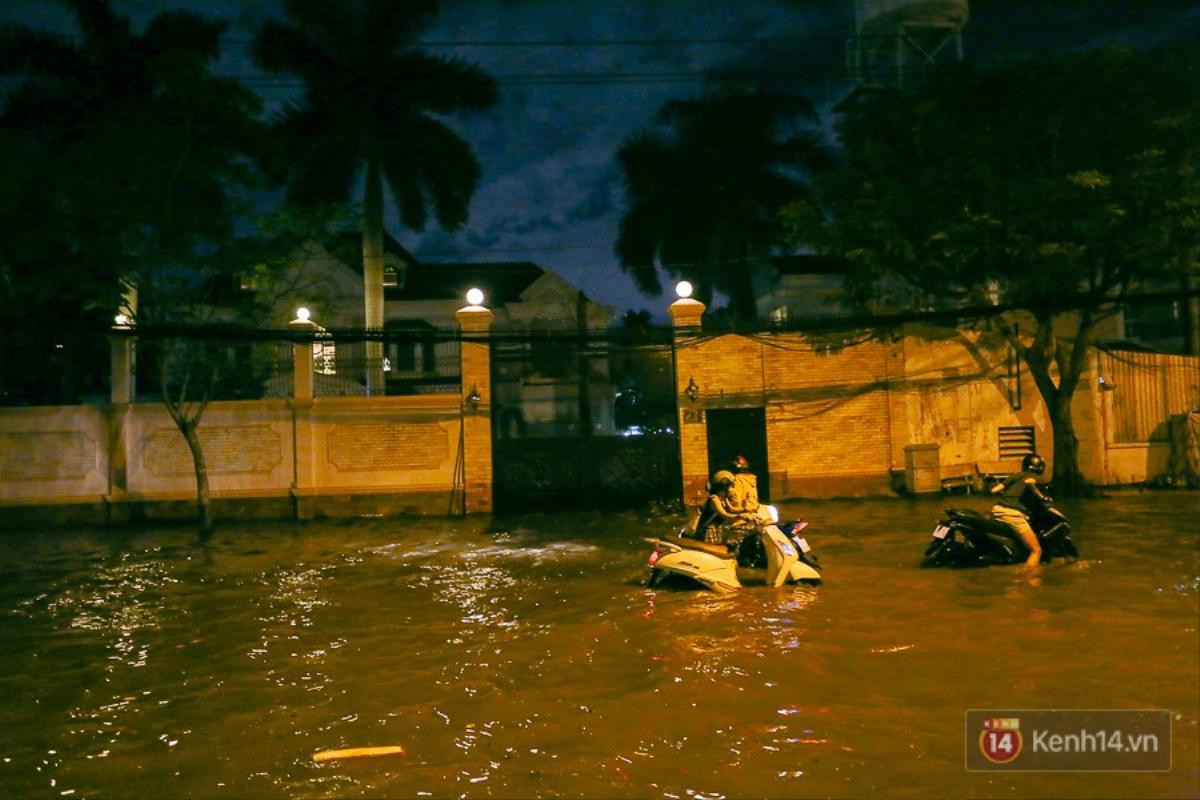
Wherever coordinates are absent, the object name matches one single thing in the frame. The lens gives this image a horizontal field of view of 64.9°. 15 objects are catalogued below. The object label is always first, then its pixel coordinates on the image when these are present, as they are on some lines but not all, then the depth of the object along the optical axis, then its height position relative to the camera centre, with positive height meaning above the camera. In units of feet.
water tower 78.69 +33.92
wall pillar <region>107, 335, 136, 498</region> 58.13 +1.59
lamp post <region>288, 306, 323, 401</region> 57.82 +4.50
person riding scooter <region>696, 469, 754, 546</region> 31.32 -2.87
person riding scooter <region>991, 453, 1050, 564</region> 31.09 -2.57
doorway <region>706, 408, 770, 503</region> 59.77 -0.28
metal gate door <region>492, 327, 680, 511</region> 58.54 +0.65
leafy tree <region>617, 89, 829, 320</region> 89.30 +23.71
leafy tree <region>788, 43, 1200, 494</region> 49.70 +12.64
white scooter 29.40 -4.02
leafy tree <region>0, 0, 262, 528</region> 49.42 +13.26
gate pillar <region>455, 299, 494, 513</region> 58.23 +0.65
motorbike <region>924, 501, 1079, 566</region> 31.42 -3.87
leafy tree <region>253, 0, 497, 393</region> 70.54 +25.16
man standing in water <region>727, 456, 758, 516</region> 31.45 -2.07
